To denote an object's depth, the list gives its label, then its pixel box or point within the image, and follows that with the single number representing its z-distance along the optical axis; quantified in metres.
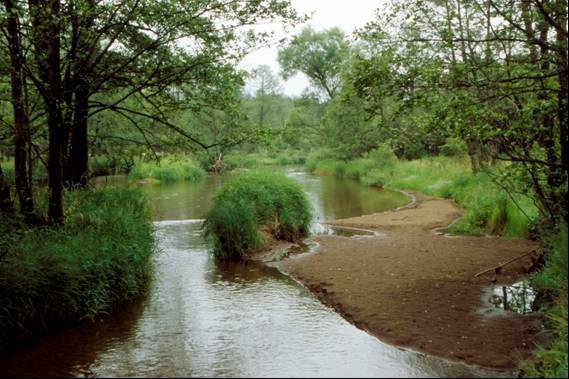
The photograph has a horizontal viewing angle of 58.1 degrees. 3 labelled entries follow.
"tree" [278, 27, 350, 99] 61.47
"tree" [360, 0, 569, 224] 7.66
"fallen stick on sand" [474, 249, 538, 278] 10.25
